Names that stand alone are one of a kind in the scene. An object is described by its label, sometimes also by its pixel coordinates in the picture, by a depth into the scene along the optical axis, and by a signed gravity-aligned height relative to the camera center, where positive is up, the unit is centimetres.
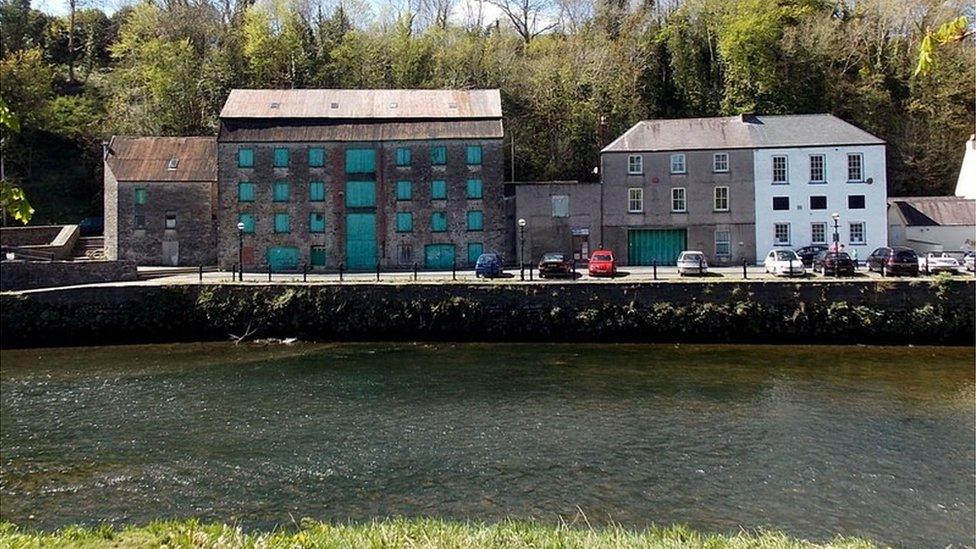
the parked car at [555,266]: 3039 +19
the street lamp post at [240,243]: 3295 +167
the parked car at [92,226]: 4628 +351
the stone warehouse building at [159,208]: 3978 +402
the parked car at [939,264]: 2869 +1
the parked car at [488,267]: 3105 +22
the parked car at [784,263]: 2911 +15
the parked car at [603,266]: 3119 +17
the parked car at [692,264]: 3052 +19
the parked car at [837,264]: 2889 +7
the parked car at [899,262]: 2817 +10
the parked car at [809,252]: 3344 +70
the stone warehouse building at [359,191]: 3869 +461
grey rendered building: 3819 +401
